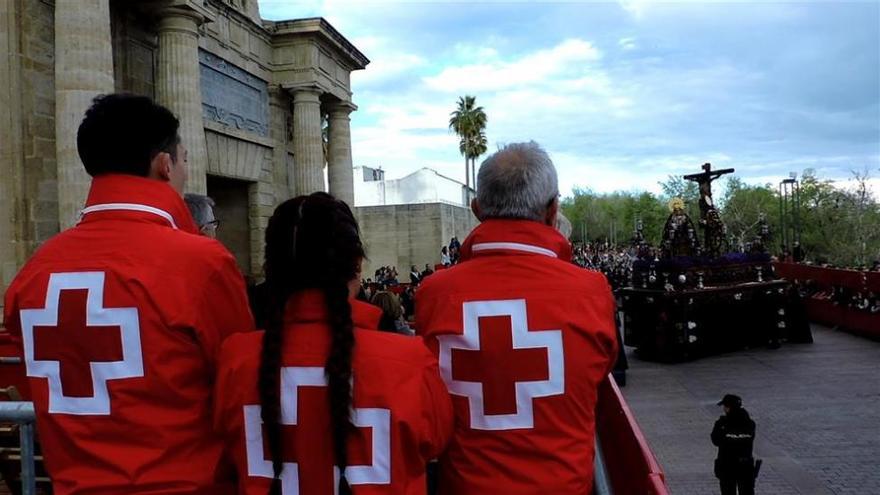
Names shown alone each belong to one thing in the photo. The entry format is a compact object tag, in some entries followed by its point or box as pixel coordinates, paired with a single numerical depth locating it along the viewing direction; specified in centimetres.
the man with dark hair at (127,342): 201
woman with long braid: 187
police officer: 632
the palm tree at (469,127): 6247
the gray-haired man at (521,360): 218
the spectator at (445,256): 2839
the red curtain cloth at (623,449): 233
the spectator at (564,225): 416
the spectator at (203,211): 342
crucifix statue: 1834
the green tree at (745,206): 6129
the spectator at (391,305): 400
